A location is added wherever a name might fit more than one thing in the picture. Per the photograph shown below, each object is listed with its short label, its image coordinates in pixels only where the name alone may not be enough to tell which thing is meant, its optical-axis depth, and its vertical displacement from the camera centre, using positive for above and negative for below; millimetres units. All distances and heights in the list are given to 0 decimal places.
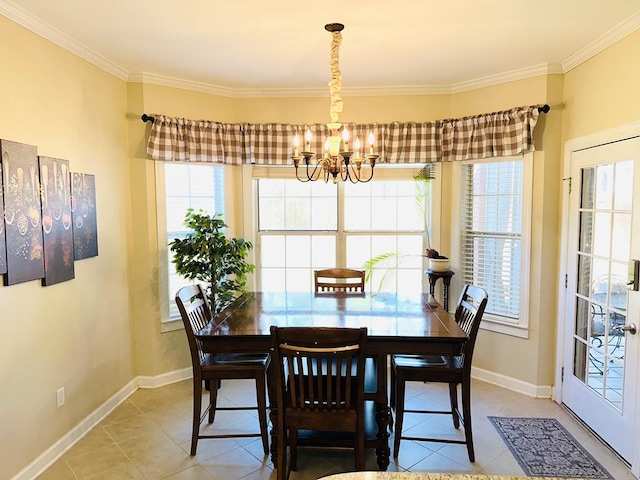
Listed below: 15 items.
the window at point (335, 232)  4119 -192
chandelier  2369 +415
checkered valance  3492 +645
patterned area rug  2449 -1513
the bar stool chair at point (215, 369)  2564 -964
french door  2527 -542
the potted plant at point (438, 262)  3713 -441
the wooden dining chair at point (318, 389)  2023 -926
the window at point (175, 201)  3609 +112
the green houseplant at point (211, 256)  3443 -357
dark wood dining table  2295 -667
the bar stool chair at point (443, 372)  2533 -980
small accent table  3697 -588
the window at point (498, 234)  3482 -194
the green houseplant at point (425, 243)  3887 -300
